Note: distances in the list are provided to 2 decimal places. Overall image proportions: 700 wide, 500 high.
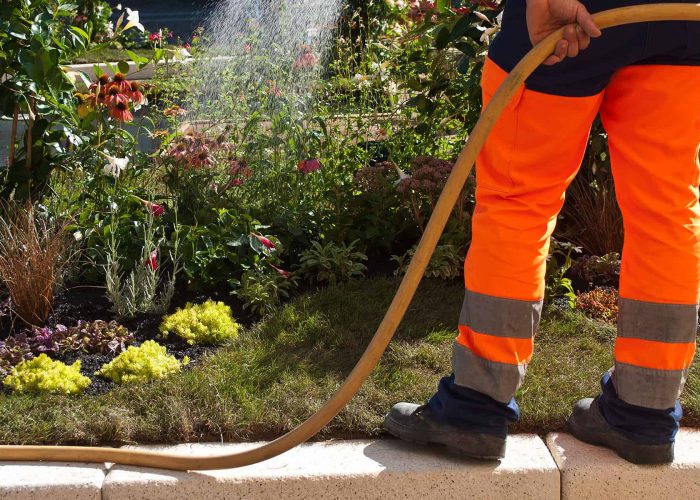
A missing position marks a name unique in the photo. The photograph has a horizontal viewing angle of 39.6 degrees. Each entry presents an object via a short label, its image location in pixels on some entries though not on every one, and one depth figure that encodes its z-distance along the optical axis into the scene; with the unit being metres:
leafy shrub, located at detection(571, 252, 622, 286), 3.92
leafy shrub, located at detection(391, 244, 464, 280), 3.81
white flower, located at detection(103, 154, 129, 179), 3.89
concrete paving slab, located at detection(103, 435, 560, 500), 2.50
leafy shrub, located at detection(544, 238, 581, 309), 3.66
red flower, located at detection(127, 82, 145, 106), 4.09
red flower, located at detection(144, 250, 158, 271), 3.62
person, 2.33
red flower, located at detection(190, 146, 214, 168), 4.08
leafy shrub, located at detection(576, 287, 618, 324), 3.60
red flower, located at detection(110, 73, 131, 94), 4.00
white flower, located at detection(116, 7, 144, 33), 4.28
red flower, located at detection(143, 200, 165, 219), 3.83
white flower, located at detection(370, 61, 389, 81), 4.94
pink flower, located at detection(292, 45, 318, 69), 4.63
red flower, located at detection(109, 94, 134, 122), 3.95
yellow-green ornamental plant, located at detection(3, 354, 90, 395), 2.96
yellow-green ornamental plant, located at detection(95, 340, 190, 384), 3.04
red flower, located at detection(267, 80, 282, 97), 4.47
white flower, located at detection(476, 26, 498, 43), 3.86
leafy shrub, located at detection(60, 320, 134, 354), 3.29
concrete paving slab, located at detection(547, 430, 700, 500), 2.57
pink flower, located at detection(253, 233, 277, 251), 3.86
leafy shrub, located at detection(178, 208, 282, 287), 3.82
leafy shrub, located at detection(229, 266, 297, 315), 3.60
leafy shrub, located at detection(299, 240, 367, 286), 3.86
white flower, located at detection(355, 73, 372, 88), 4.79
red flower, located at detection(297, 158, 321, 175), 4.20
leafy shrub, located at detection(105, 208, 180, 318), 3.54
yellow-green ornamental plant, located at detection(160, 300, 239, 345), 3.38
